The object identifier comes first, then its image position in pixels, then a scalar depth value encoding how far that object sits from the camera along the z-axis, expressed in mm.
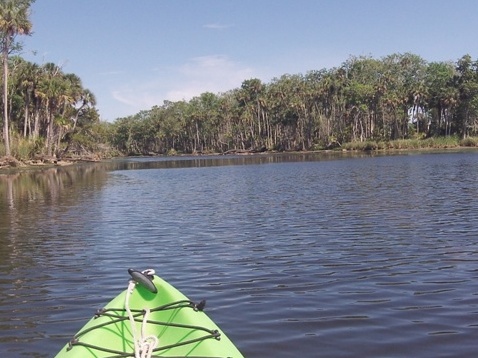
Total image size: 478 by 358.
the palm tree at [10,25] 56438
